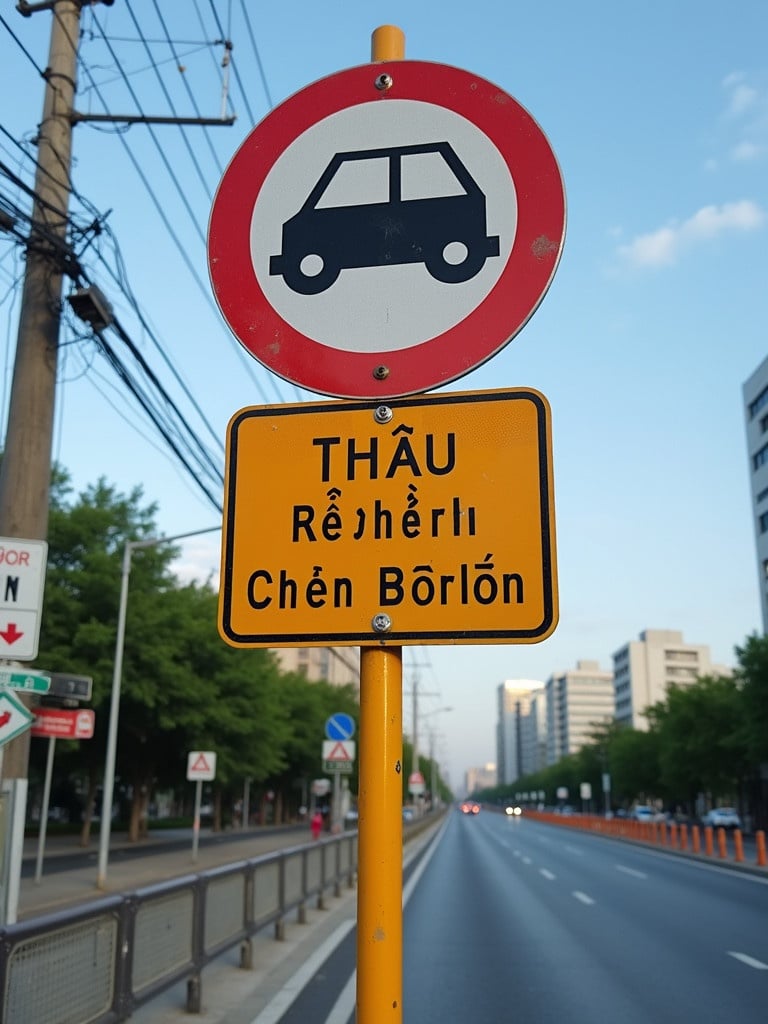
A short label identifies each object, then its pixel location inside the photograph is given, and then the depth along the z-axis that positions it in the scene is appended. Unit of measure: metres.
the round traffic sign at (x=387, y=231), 2.14
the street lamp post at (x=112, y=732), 21.11
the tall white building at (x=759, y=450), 77.00
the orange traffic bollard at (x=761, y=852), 26.33
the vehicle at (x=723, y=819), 62.53
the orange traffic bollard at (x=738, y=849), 27.73
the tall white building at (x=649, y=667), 171.00
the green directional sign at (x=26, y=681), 6.42
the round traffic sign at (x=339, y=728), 21.33
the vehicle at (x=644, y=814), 85.26
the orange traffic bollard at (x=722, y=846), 29.90
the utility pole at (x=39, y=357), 8.90
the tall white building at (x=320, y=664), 146.75
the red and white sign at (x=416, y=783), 52.38
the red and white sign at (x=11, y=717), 6.62
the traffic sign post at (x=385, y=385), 1.92
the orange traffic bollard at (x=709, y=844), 31.83
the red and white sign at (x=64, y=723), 18.23
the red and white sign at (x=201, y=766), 28.58
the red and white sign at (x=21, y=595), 6.40
